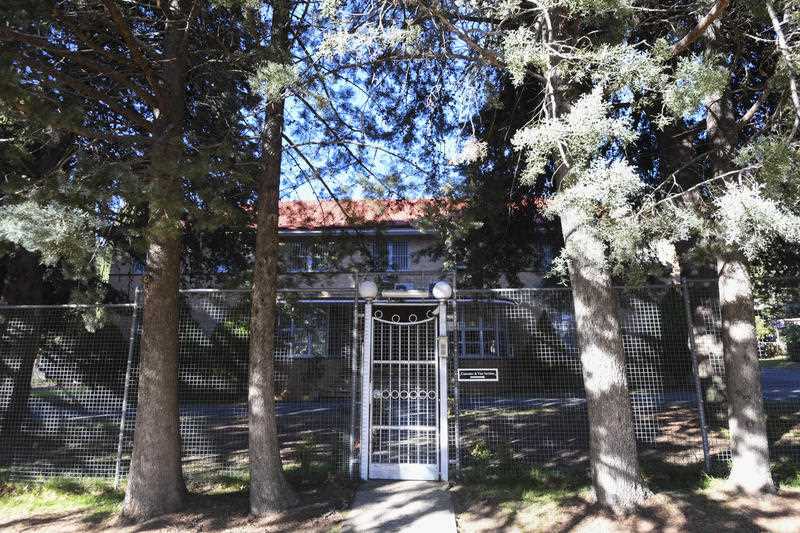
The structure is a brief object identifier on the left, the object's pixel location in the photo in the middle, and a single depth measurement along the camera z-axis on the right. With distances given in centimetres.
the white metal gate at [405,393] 707
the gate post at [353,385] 701
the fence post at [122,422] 695
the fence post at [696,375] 656
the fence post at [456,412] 688
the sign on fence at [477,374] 723
